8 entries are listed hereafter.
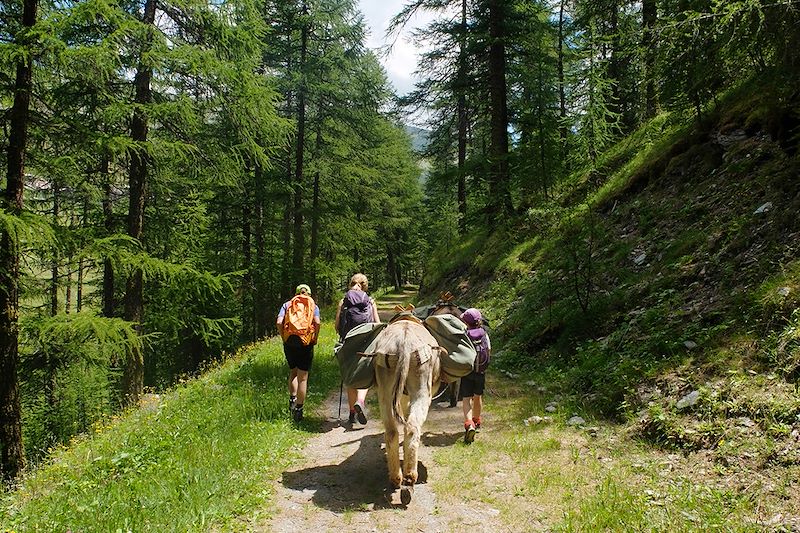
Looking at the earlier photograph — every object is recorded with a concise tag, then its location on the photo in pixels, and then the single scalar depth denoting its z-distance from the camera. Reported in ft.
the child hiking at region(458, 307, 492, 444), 19.31
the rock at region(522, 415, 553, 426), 19.48
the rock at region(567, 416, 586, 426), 18.30
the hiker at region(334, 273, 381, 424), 22.84
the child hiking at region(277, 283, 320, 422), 22.31
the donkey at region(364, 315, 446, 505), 13.96
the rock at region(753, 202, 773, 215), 20.86
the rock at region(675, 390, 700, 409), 15.29
